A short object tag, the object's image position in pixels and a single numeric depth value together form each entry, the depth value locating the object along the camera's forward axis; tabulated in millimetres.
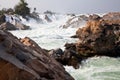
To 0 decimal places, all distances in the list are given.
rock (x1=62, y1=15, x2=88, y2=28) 27625
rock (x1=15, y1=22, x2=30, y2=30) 28476
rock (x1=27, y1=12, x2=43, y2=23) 35567
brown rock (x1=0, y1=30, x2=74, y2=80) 3318
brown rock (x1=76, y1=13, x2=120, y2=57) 12156
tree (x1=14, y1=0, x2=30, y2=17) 35965
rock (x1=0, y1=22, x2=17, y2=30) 26326
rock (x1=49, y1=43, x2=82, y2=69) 10620
